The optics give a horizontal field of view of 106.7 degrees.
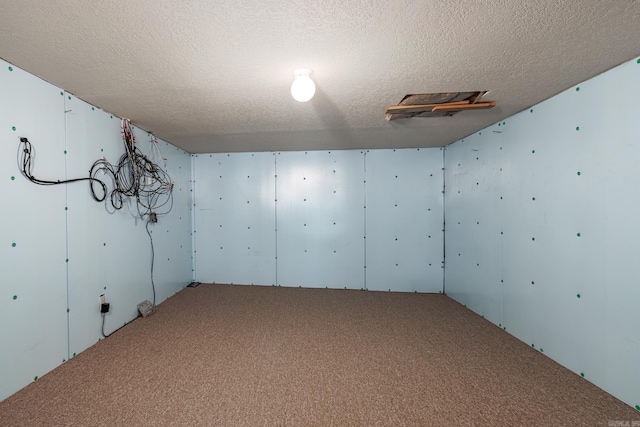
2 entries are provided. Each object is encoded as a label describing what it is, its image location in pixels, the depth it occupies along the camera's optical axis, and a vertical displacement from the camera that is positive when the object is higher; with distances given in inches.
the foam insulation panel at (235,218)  138.2 -3.0
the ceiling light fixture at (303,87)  53.4 +28.4
